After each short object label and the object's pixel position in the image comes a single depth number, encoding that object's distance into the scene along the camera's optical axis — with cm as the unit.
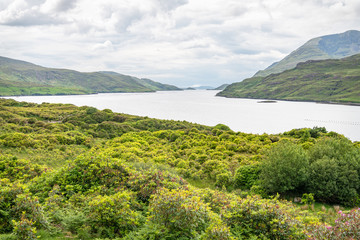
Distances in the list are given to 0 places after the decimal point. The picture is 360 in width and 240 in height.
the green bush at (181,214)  810
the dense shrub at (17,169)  1642
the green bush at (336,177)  2150
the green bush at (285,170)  2212
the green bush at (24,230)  792
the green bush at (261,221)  875
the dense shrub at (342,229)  762
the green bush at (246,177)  2461
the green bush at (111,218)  962
